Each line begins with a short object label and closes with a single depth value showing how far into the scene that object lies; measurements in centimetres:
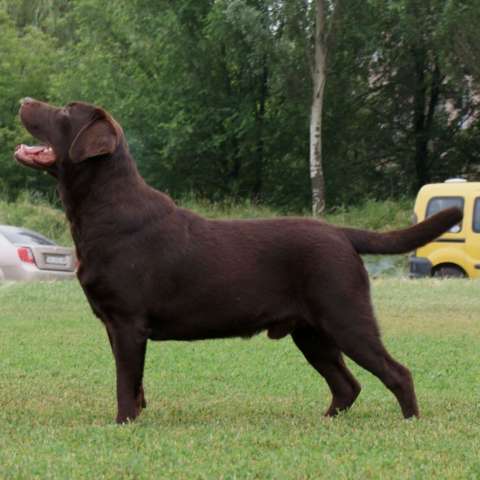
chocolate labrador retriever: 639
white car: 1944
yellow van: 2078
